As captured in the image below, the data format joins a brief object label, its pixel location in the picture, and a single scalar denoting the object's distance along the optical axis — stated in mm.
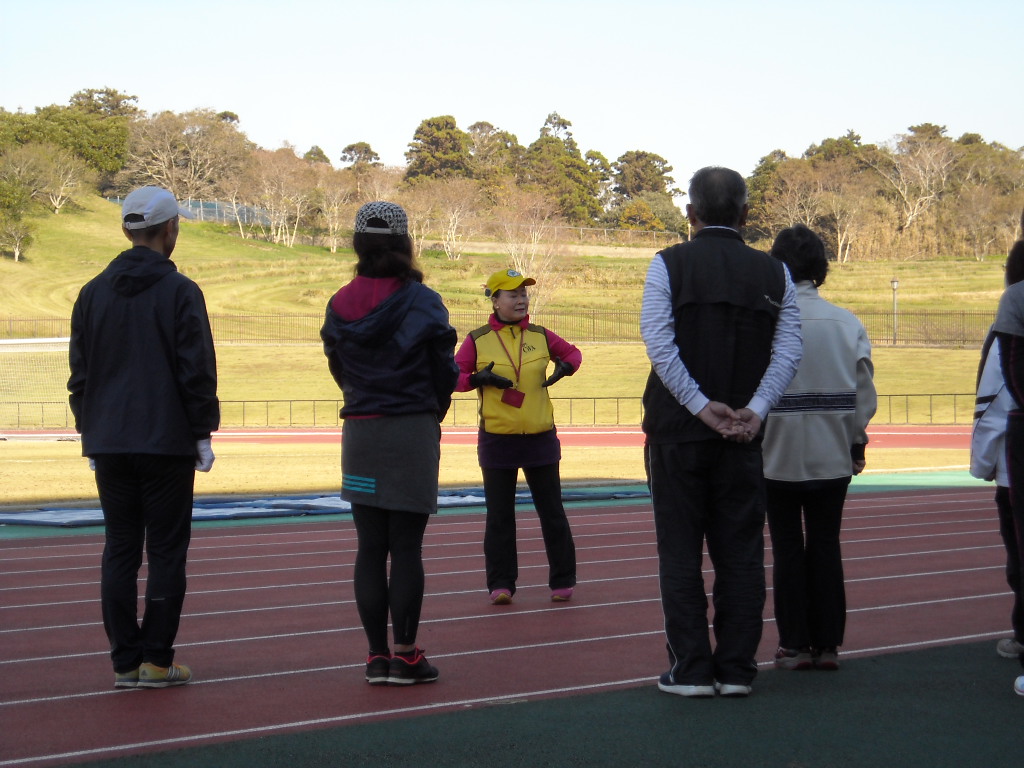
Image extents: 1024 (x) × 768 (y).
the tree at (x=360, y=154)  126062
